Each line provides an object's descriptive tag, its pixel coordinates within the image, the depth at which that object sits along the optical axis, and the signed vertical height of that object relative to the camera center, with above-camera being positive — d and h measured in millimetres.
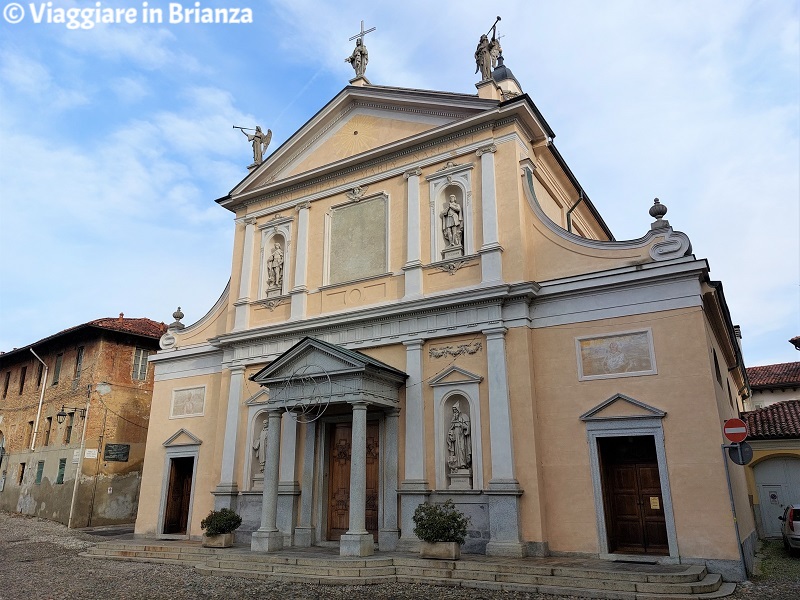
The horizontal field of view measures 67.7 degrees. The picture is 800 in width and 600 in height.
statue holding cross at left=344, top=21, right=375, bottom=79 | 17547 +12444
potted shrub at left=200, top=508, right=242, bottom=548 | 14078 -614
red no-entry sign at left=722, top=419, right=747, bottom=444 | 9498 +1065
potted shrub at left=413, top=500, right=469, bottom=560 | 11133 -567
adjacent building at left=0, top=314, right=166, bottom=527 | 22109 +2800
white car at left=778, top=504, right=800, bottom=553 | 14094 -623
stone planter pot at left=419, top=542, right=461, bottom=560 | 11062 -886
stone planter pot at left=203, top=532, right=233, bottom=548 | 14055 -904
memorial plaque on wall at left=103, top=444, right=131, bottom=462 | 22562 +1747
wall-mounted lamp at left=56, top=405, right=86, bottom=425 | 22255 +3155
